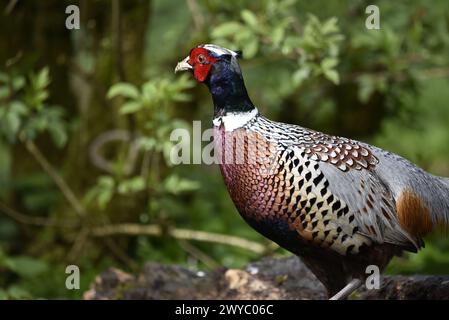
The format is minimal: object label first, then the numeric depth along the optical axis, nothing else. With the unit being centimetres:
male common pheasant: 497
